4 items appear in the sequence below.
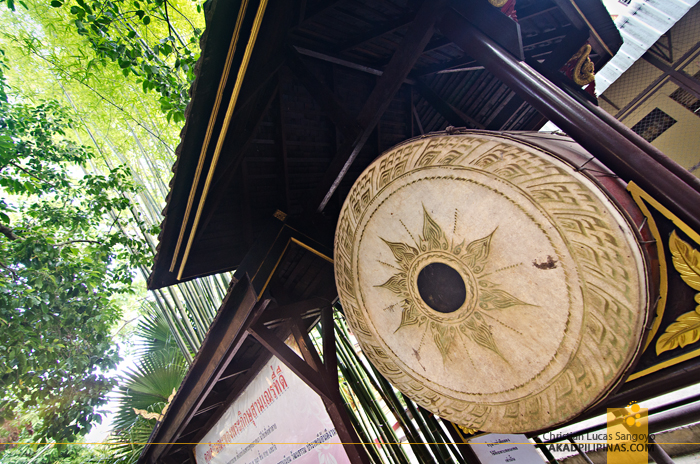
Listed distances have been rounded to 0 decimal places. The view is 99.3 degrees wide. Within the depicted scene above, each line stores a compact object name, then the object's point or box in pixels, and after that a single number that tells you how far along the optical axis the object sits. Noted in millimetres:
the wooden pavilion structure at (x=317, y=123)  1037
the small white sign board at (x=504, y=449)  1558
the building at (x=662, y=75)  2801
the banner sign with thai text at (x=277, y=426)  2408
